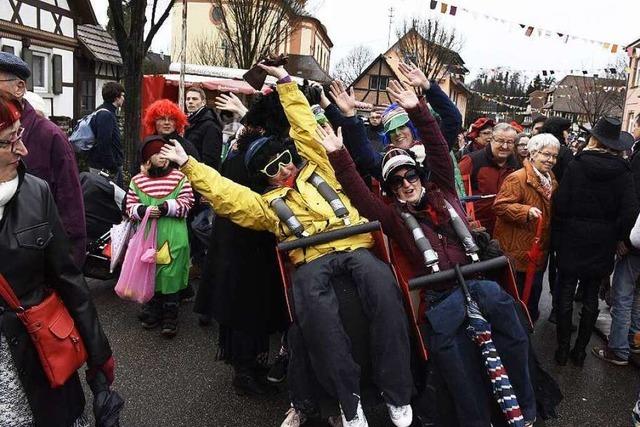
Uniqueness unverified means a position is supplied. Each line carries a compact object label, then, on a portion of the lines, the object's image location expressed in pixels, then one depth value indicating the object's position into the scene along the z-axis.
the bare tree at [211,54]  31.19
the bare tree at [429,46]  30.92
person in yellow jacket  2.68
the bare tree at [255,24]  21.14
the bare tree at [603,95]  41.54
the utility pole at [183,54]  10.48
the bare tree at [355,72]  52.16
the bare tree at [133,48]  9.23
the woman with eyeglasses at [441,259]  2.73
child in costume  4.37
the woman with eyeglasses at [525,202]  4.22
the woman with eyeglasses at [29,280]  1.94
